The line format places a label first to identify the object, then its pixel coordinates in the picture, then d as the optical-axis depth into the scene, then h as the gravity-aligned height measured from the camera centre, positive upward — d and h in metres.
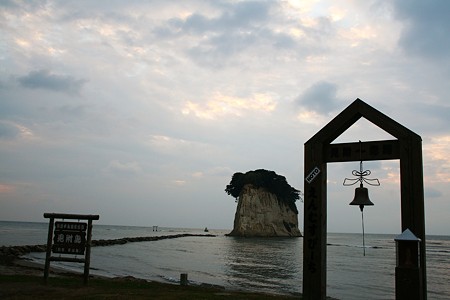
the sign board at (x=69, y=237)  12.92 -0.76
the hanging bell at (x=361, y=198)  8.80 +0.58
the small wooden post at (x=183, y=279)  16.47 -2.43
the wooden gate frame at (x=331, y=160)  8.12 +1.33
